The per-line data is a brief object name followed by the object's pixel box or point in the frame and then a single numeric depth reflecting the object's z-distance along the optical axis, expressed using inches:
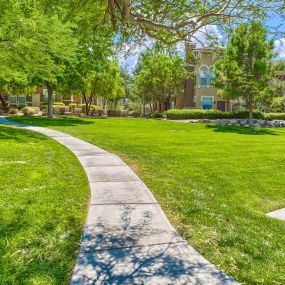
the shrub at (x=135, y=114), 1408.9
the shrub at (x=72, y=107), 1502.7
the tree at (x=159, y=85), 1322.9
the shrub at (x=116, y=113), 1400.7
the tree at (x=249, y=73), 792.2
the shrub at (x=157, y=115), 1252.8
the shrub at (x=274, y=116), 1057.2
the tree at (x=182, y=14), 170.3
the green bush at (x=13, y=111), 1192.9
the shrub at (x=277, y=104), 852.5
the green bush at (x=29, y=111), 1158.0
